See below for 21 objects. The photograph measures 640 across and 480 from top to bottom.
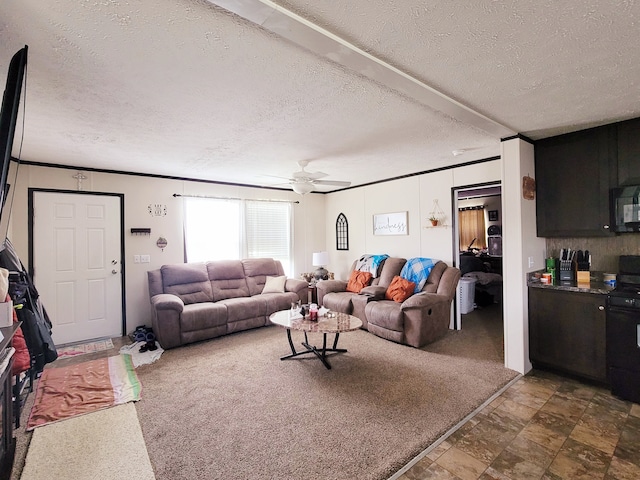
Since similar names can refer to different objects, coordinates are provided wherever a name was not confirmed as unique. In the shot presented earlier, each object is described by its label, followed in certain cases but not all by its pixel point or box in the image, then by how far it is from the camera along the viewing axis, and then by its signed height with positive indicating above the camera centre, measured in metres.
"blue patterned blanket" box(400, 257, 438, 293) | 4.44 -0.44
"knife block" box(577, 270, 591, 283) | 2.99 -0.37
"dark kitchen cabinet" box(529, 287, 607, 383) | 2.72 -0.88
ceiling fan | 3.78 +0.79
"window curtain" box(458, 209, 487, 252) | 7.51 +0.31
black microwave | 2.68 +0.27
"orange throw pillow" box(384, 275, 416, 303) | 4.27 -0.69
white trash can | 5.19 -0.93
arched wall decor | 6.32 +0.20
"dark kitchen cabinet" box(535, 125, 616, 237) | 2.85 +0.57
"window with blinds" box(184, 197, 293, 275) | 5.14 +0.26
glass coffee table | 3.13 -0.87
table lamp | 5.88 -0.37
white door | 3.98 -0.23
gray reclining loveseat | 3.77 -0.89
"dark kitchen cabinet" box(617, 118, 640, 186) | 2.69 +0.77
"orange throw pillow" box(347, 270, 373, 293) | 5.07 -0.65
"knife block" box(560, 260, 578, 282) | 3.14 -0.33
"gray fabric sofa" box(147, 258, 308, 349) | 3.89 -0.82
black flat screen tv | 1.40 +0.65
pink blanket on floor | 2.47 -1.33
